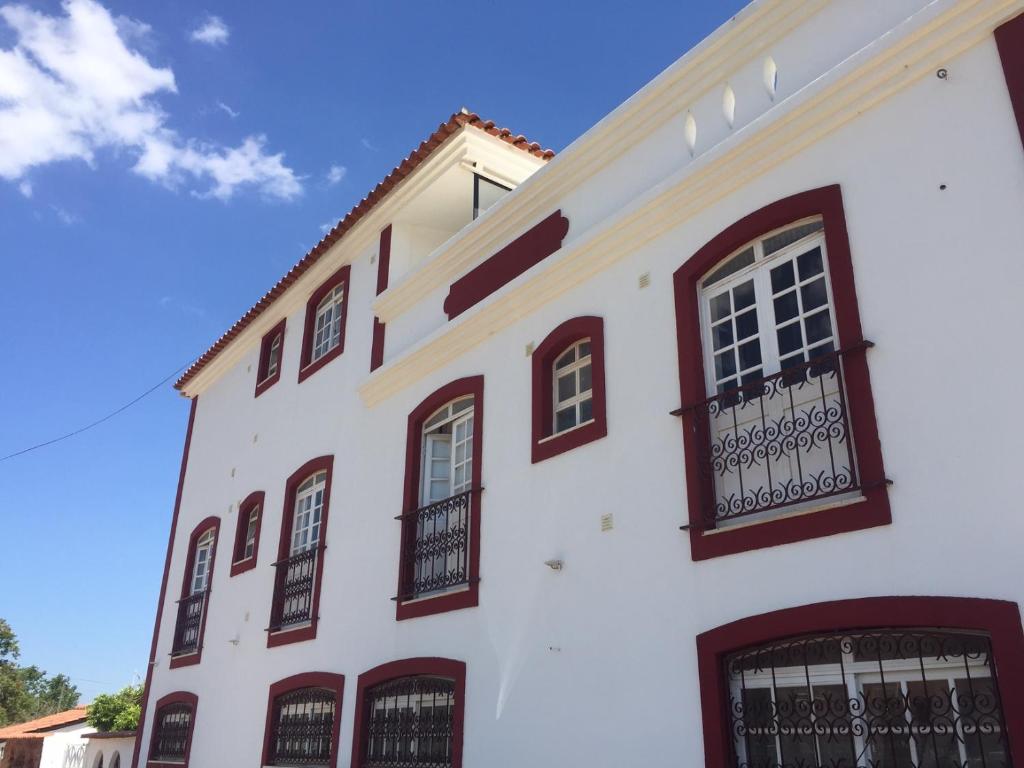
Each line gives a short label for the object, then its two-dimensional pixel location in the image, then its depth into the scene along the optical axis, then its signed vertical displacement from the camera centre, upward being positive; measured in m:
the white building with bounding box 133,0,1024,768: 5.62 +2.55
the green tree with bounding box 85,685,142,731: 20.50 +1.65
